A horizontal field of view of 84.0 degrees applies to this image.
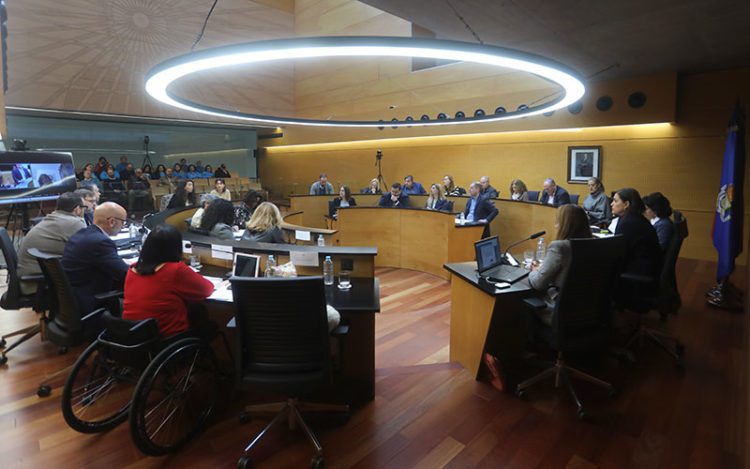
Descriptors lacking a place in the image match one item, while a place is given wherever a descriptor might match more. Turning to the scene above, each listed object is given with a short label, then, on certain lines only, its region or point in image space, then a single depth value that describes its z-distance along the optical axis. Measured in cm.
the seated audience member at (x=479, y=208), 632
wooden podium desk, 273
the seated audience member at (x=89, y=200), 408
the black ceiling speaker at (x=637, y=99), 691
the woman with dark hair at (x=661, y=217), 339
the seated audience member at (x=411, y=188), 795
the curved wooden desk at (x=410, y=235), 593
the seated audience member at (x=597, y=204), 582
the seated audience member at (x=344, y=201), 755
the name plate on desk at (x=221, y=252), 309
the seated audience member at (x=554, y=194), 633
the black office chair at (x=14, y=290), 299
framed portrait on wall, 782
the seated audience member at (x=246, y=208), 512
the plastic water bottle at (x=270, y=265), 278
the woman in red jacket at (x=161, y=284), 223
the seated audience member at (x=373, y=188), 893
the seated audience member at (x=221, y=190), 701
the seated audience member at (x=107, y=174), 1057
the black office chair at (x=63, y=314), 253
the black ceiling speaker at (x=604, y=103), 730
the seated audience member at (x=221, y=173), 1330
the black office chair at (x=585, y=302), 235
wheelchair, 204
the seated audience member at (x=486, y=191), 669
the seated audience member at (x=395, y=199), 709
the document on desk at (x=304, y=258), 287
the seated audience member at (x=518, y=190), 700
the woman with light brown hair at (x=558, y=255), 249
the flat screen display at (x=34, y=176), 585
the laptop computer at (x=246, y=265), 289
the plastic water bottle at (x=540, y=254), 329
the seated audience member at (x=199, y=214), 439
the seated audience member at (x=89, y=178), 928
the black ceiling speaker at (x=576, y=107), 764
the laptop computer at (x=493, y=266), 291
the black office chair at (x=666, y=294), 304
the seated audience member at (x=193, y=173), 1287
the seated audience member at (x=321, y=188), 964
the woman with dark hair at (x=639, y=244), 306
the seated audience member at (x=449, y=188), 782
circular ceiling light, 226
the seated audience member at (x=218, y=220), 376
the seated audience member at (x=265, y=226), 387
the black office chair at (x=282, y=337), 192
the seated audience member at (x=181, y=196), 632
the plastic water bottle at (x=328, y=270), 284
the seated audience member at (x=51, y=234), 311
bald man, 271
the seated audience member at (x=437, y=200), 689
